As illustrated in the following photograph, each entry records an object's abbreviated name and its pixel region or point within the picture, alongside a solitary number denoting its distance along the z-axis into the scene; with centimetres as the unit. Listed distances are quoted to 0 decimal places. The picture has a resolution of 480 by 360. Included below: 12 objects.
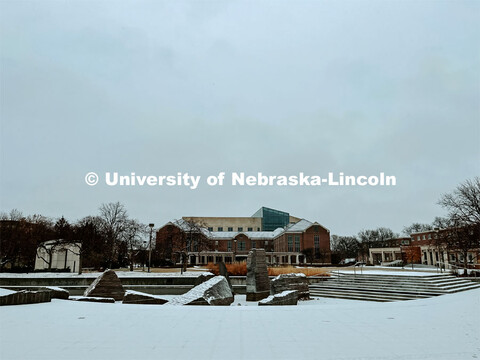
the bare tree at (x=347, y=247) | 7795
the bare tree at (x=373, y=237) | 7737
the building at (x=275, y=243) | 6694
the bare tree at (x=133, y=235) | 4612
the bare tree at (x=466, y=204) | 2706
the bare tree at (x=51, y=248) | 3419
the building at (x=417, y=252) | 6013
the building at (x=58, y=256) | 3438
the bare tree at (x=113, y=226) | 4197
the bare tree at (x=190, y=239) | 4831
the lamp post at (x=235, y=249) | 7636
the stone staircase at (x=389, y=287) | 1753
